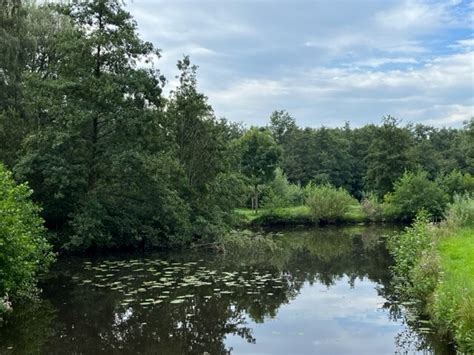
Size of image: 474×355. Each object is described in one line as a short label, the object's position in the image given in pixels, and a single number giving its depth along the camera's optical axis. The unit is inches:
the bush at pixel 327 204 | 1508.4
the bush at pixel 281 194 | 1536.7
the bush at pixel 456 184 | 1667.1
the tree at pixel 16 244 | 422.9
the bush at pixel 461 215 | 755.4
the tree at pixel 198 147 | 1013.8
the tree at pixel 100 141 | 814.5
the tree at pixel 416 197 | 1549.0
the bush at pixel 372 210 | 1598.2
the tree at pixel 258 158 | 1670.8
